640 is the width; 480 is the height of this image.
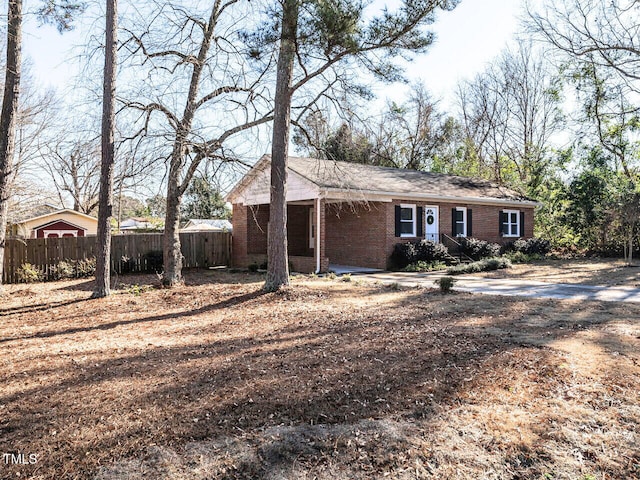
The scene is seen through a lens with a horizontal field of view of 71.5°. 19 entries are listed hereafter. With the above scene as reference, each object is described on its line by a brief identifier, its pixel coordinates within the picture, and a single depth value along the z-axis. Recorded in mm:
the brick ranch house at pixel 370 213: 15812
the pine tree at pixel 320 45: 8078
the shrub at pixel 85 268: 14594
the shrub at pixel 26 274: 13398
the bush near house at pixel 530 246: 19625
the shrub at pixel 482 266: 14838
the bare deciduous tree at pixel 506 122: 26969
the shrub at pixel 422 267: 15742
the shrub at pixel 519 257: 18438
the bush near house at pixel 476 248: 17734
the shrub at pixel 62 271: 14145
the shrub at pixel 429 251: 16438
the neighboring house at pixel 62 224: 26766
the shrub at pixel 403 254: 16078
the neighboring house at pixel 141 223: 25312
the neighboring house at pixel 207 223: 30247
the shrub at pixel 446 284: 9516
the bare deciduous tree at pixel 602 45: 15912
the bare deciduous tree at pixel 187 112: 9609
